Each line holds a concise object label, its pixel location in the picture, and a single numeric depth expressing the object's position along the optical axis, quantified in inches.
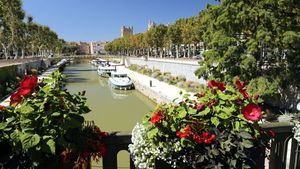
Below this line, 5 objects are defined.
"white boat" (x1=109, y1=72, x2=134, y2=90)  1017.4
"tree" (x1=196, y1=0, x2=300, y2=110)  407.3
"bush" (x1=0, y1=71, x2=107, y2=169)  64.2
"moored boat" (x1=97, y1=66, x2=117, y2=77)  1543.9
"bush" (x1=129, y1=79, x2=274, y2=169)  70.7
